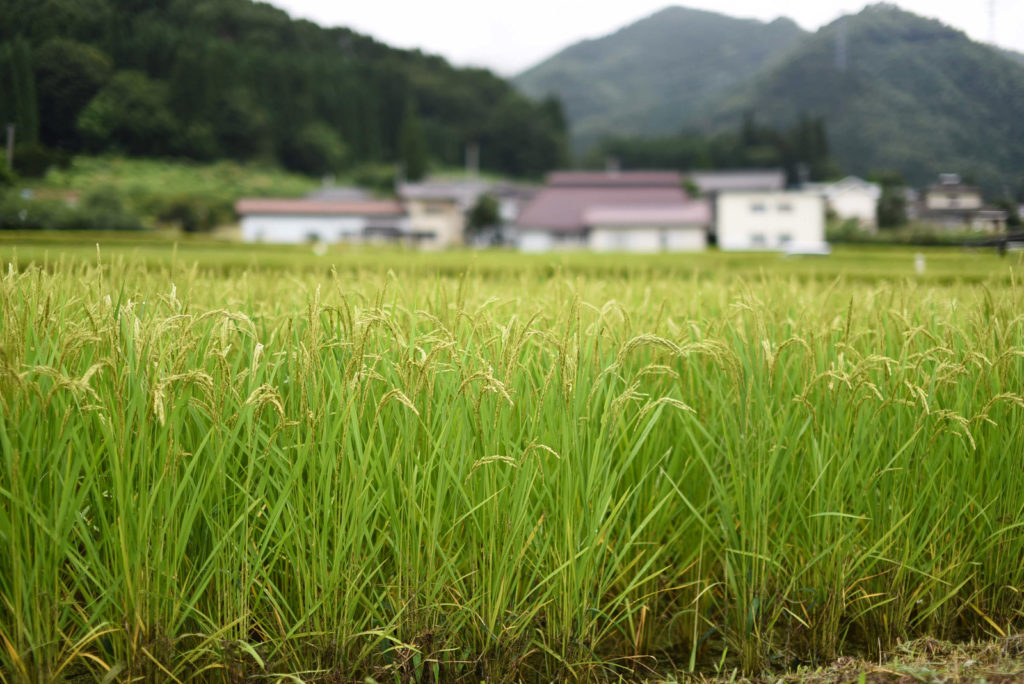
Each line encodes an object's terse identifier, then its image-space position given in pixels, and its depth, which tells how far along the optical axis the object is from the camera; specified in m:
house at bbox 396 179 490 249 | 54.97
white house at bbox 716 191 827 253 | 45.69
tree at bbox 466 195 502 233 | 55.19
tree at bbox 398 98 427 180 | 49.29
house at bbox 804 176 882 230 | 47.91
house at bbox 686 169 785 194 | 51.81
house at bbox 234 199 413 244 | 40.12
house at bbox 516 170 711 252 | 43.41
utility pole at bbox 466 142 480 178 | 72.44
